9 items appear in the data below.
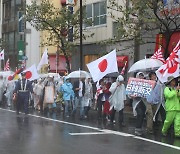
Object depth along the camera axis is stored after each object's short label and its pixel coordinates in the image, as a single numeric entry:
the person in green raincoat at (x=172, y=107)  11.30
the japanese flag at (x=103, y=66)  14.00
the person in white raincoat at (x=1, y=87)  24.64
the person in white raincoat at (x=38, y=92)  19.86
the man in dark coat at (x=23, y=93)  18.10
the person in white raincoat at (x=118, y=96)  14.29
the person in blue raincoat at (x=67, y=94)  17.66
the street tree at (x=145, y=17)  17.36
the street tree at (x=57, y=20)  25.08
